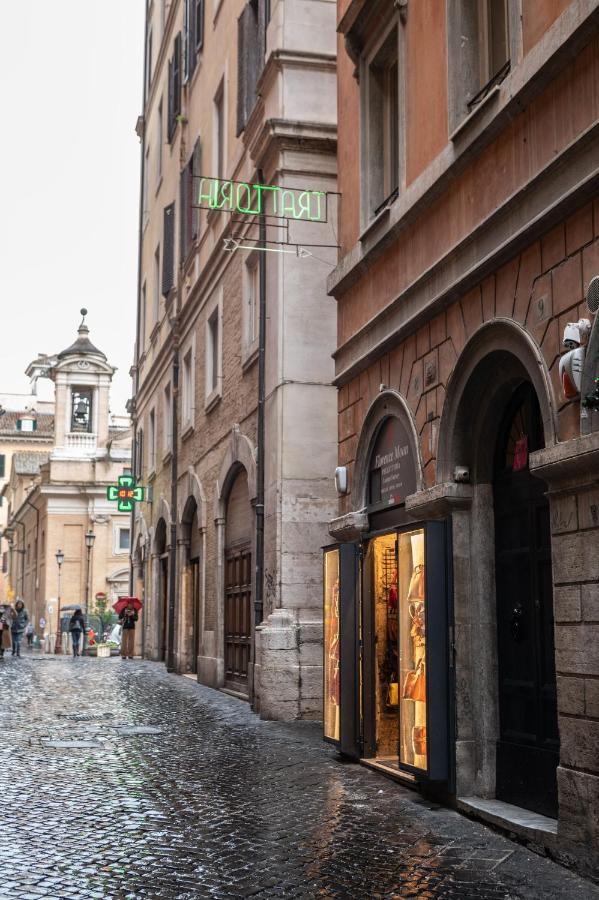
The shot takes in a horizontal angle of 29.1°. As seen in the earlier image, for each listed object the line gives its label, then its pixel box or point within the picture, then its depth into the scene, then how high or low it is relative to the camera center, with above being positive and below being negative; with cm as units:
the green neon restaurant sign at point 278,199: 1323 +505
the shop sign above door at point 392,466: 991 +138
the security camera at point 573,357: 651 +148
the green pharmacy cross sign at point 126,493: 3067 +346
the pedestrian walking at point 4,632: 3316 -26
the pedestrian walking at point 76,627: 3584 -13
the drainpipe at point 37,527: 6412 +534
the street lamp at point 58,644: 4222 -77
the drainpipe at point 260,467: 1577 +214
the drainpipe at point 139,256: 3362 +1064
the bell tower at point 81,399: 5331 +1047
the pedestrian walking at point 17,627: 3653 -12
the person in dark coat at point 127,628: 3092 -15
